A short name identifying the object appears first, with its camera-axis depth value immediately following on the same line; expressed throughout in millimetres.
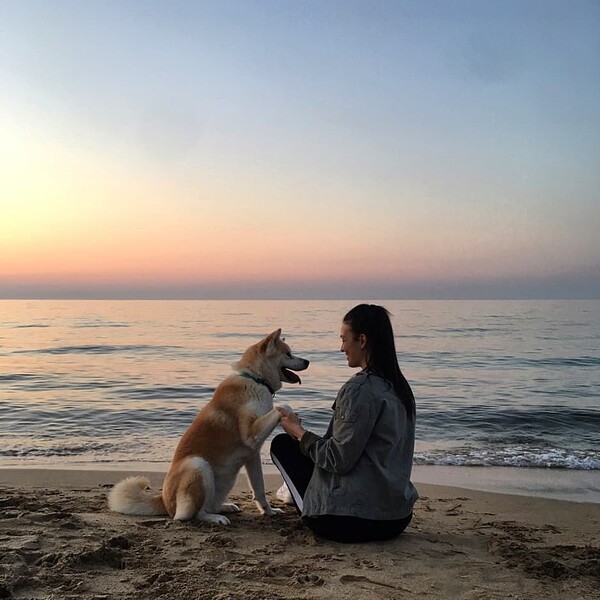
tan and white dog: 4465
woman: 3689
